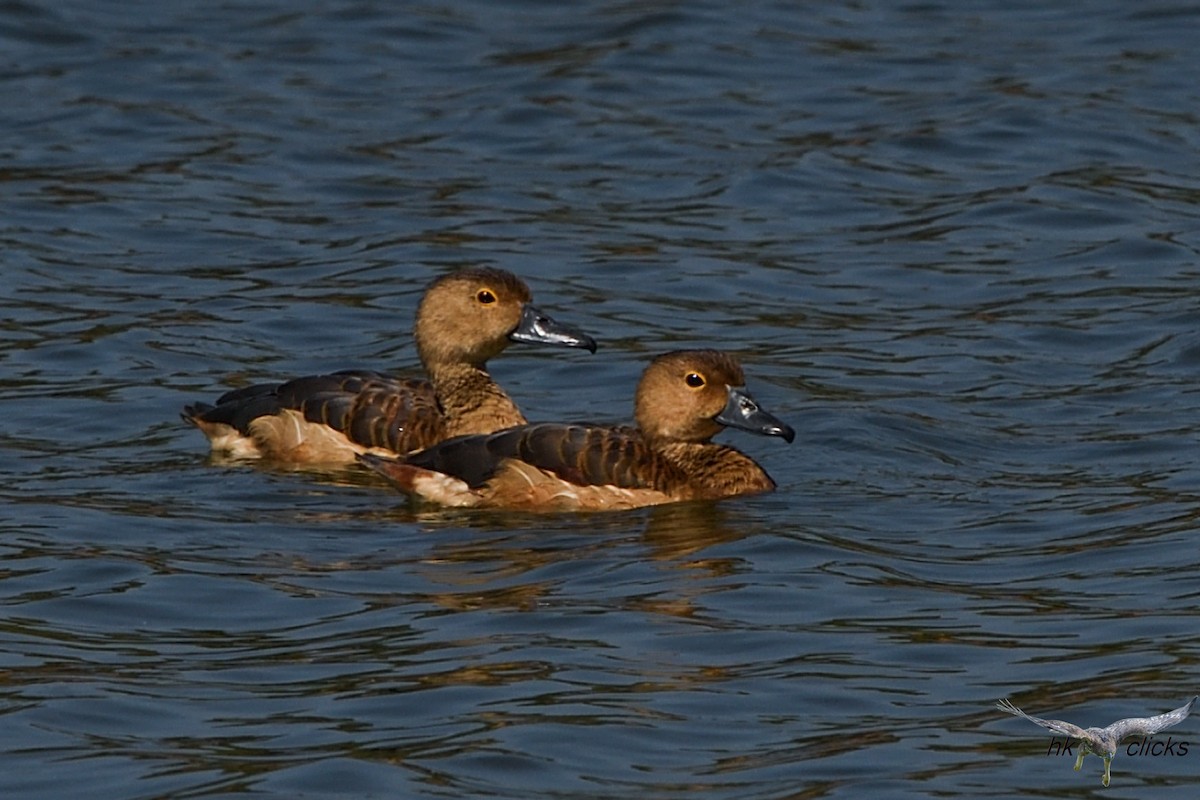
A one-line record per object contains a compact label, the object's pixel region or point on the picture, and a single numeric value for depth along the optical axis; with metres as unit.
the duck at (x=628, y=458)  12.90
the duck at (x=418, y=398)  14.04
